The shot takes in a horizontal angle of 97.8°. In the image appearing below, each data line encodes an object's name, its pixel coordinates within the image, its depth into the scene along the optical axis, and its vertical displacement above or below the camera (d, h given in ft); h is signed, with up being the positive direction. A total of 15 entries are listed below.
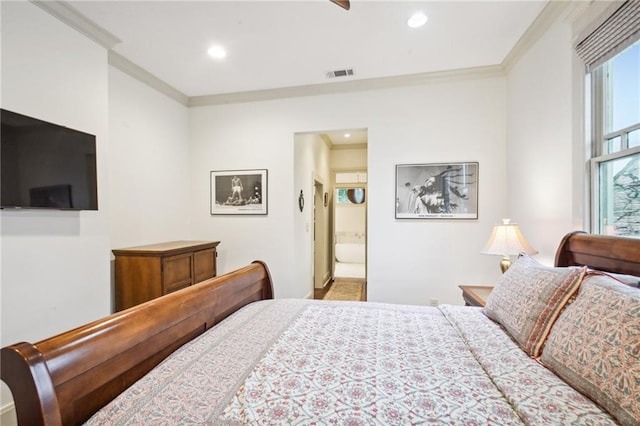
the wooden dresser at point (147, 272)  8.39 -1.93
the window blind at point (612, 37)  4.57 +3.06
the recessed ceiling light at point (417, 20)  7.05 +4.87
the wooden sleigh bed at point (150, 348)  2.46 -1.66
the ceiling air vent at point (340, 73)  9.89 +4.88
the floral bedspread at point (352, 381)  2.66 -1.98
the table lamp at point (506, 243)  6.87 -0.90
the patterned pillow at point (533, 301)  3.81 -1.41
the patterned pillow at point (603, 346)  2.52 -1.48
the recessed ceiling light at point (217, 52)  8.50 +4.91
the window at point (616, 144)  4.88 +1.19
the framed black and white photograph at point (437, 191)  9.92 +0.62
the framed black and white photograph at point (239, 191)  11.59 +0.75
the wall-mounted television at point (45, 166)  5.59 +1.01
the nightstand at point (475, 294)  6.99 -2.36
